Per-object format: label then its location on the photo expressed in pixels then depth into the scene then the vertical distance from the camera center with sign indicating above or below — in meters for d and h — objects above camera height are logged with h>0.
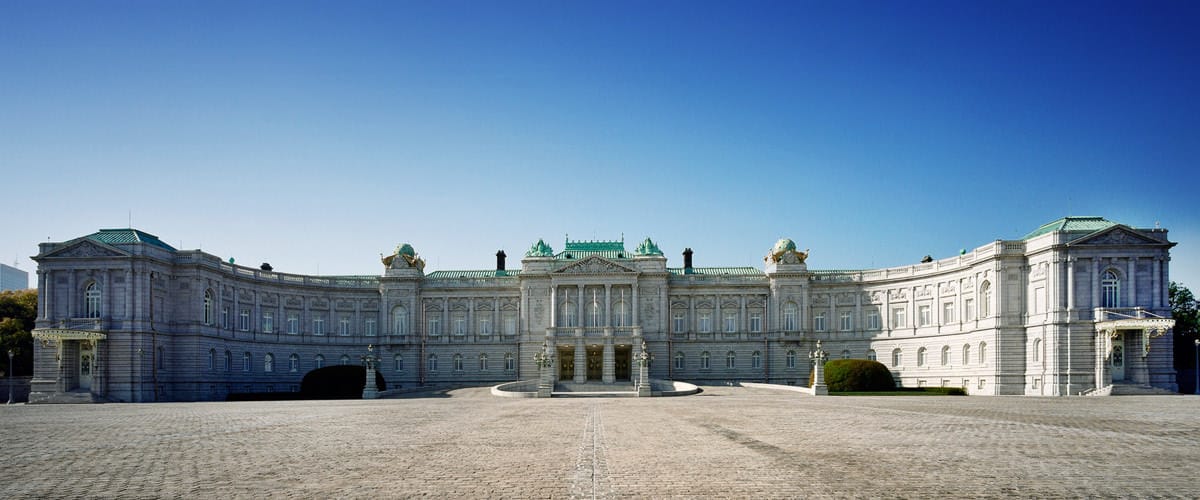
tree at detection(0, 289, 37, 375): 80.31 -4.18
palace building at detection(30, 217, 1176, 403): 66.75 -3.63
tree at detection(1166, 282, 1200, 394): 83.94 -5.00
